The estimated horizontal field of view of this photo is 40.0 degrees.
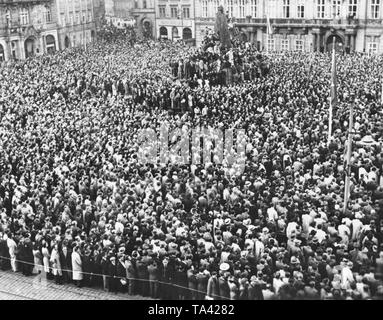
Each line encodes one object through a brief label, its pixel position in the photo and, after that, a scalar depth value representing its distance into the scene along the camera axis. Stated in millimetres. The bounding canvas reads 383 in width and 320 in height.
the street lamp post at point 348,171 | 17250
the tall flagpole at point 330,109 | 23406
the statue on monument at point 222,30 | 41625
